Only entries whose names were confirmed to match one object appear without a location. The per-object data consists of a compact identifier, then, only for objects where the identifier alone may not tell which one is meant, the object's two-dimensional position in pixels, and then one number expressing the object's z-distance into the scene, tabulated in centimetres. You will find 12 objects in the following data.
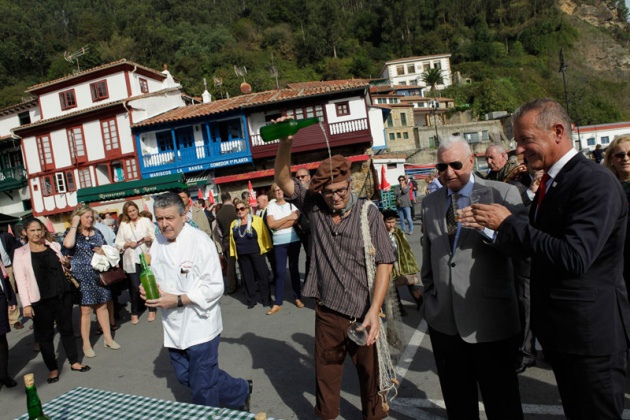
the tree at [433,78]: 6177
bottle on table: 183
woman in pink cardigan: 459
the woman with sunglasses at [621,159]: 318
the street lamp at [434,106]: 4621
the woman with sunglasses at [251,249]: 664
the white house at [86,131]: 2747
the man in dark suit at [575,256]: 171
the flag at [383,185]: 1495
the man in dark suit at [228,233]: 784
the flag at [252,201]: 969
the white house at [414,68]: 6633
